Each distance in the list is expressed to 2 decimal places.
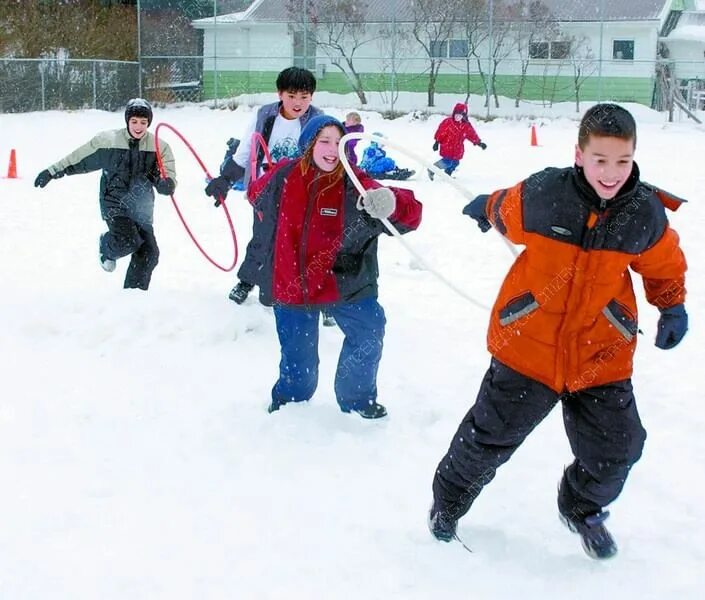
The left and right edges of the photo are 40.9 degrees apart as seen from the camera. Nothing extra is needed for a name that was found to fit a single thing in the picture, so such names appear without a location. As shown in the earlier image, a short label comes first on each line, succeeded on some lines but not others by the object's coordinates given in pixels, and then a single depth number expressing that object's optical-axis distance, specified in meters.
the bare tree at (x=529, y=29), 30.02
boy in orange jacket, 3.10
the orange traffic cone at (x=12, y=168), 15.42
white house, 30.11
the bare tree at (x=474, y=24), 30.27
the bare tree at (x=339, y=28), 31.73
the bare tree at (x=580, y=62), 29.56
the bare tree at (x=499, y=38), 30.14
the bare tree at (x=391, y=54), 31.20
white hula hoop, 4.31
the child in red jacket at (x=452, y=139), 16.30
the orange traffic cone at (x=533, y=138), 22.47
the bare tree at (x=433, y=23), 30.58
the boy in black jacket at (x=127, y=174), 6.96
